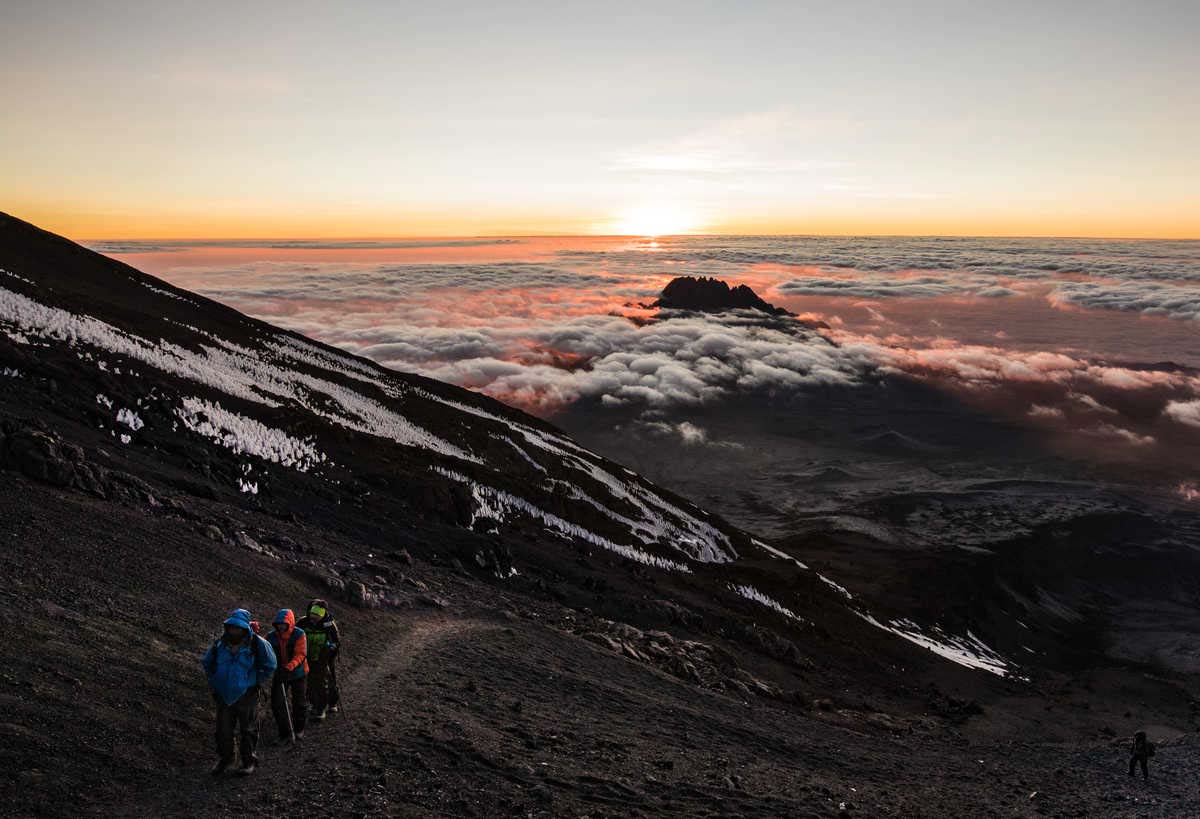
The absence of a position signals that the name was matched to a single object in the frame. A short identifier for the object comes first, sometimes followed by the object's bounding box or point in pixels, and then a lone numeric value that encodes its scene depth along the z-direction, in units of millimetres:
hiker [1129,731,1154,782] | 24500
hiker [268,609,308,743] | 11641
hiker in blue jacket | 10383
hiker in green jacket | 12883
